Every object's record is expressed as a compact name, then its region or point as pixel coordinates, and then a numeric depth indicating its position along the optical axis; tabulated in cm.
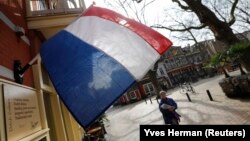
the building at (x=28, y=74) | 246
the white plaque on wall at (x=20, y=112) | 236
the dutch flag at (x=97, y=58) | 249
